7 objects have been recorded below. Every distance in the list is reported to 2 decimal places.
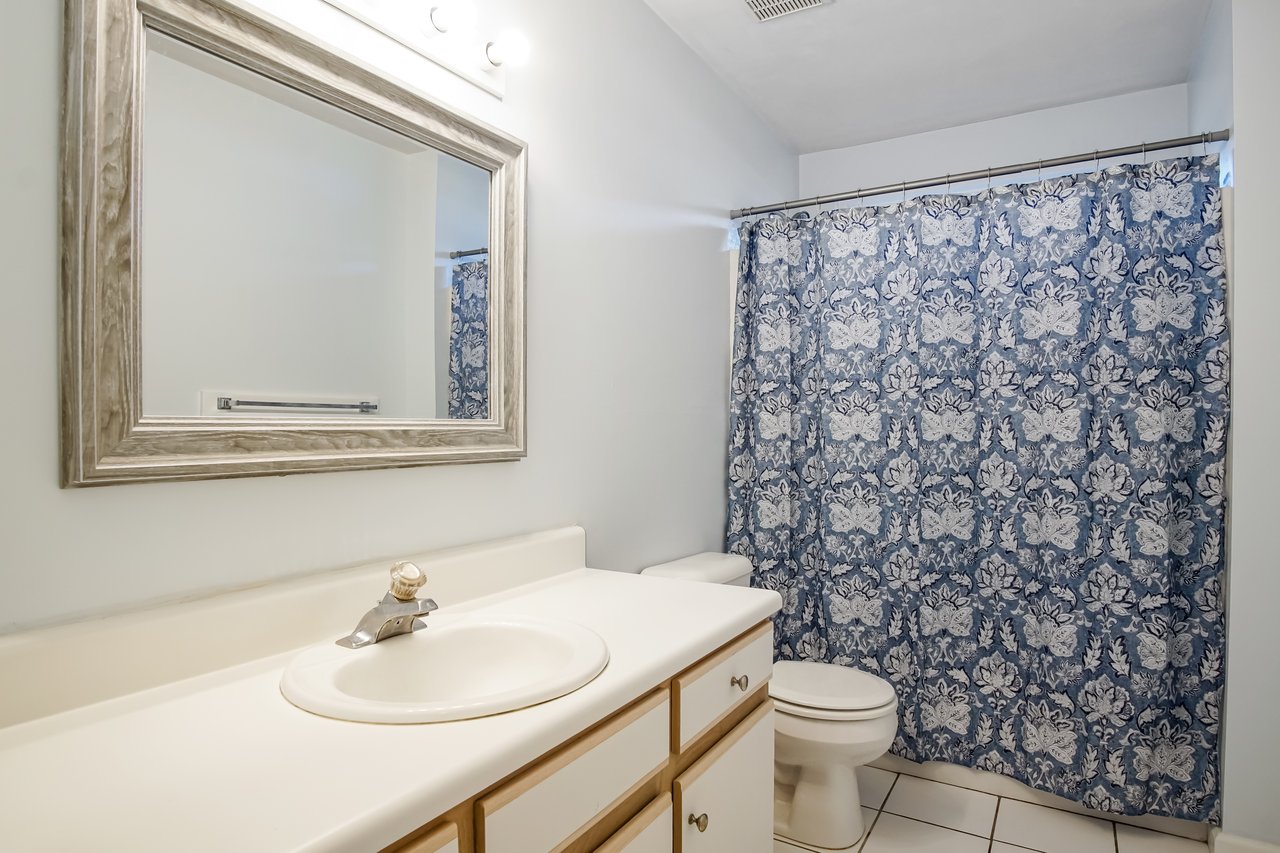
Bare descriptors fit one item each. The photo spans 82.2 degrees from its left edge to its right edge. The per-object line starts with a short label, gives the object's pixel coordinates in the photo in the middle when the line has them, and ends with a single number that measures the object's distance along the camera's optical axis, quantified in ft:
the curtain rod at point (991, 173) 6.72
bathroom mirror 3.22
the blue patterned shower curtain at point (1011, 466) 6.64
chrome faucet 3.82
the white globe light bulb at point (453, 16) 4.75
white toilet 6.52
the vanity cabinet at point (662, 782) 2.83
